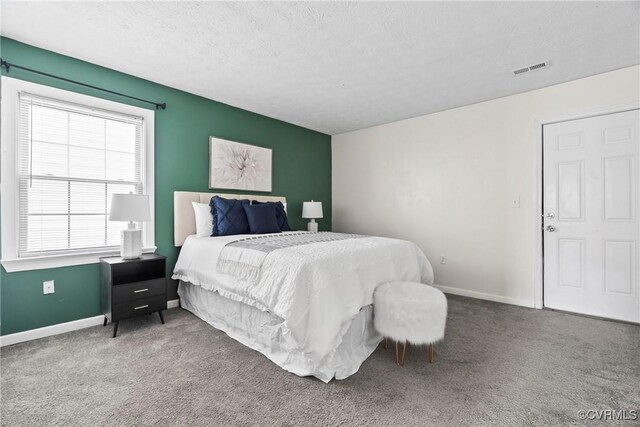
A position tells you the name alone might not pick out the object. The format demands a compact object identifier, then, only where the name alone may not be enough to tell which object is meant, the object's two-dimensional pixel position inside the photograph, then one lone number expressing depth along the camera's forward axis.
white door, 2.98
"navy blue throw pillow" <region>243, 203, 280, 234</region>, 3.55
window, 2.55
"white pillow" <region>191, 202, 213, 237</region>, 3.40
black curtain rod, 2.46
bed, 1.98
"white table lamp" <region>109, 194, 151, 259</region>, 2.68
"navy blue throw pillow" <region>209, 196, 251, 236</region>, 3.38
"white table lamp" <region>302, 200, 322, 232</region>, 4.77
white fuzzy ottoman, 2.08
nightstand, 2.63
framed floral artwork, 3.84
